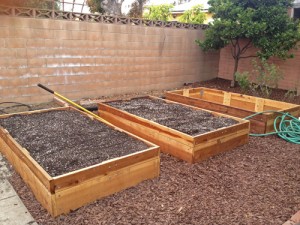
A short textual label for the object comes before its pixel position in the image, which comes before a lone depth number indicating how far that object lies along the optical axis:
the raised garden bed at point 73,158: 2.53
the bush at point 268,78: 7.06
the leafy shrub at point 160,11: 15.11
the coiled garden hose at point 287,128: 4.55
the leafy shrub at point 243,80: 7.24
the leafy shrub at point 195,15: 13.68
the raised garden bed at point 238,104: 4.79
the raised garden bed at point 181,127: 3.69
